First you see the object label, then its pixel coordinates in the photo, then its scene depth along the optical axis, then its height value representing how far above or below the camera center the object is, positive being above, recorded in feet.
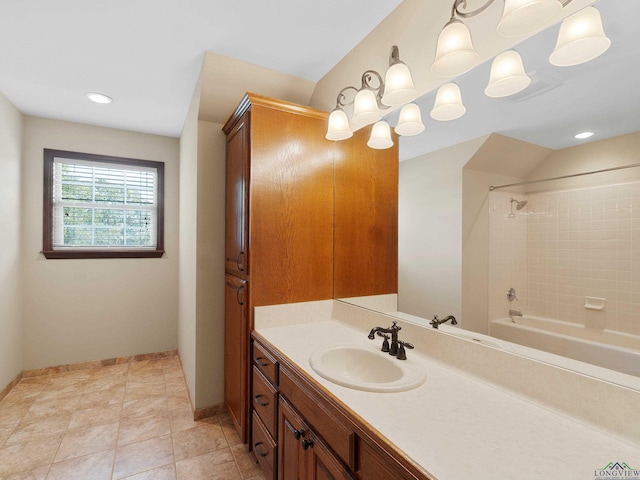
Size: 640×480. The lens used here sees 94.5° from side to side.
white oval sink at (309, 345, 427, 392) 3.31 -1.69
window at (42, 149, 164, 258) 9.71 +1.25
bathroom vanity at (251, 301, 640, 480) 2.22 -1.63
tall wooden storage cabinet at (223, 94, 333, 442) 5.77 +0.56
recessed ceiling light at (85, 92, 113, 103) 7.89 +3.94
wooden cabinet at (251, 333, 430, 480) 2.54 -2.14
